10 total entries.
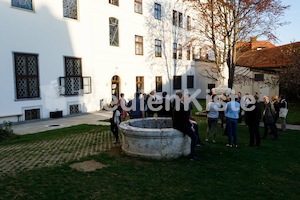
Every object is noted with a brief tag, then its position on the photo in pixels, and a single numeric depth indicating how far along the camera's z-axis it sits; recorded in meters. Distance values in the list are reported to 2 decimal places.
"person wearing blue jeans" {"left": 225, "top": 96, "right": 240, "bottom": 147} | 8.65
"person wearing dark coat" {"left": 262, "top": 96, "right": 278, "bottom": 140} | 10.18
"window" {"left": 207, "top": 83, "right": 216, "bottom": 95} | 32.25
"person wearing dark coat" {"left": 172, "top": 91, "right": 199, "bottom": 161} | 6.94
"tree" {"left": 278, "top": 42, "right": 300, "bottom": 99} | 14.34
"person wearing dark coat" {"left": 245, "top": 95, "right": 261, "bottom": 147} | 9.09
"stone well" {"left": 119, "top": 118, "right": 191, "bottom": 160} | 6.96
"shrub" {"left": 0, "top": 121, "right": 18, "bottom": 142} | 10.59
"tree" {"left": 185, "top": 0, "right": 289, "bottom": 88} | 17.42
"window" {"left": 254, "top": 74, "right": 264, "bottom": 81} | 26.56
